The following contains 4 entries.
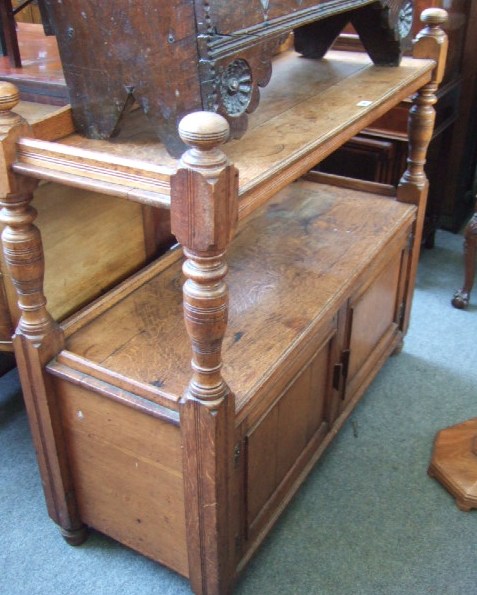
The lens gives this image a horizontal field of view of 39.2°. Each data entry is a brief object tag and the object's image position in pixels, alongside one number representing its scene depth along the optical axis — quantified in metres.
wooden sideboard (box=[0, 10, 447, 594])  1.07
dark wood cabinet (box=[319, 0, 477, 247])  2.53
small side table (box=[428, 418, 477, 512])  1.79
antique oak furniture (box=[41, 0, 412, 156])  1.09
